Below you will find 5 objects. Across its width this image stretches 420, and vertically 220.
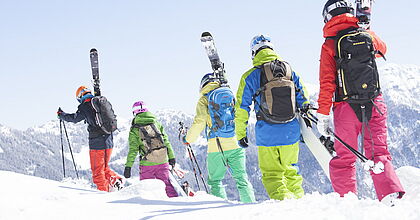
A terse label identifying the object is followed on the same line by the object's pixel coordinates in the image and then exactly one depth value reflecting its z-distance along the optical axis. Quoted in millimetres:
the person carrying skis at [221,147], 8430
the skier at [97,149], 10664
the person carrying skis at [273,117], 5801
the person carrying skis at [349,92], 5010
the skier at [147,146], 9406
